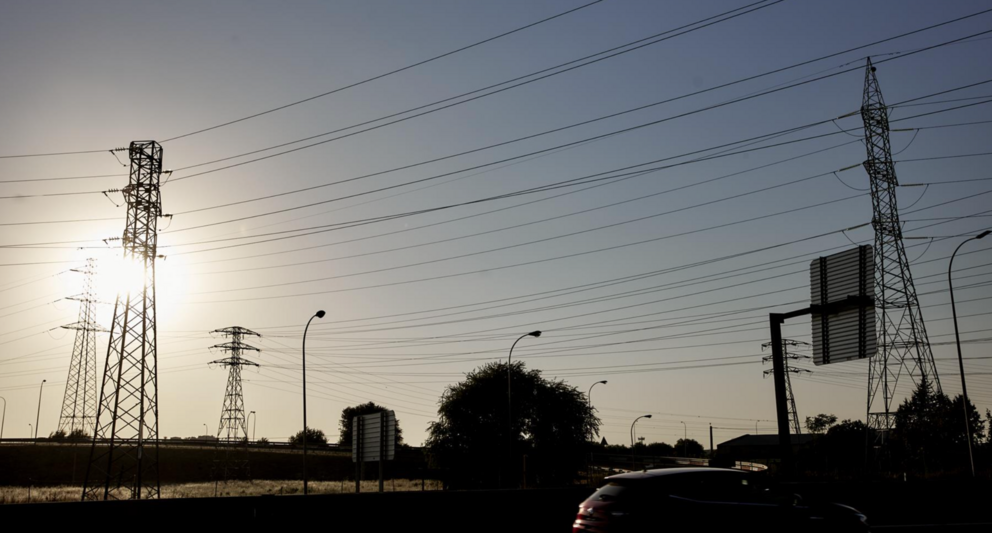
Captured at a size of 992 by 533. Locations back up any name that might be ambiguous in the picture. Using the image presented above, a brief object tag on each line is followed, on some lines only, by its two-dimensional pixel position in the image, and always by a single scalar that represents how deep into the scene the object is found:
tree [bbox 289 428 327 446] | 171.09
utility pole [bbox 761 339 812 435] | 73.38
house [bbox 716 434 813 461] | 122.07
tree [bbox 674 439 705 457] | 169.57
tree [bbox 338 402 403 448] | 164.88
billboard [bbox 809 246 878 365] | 19.48
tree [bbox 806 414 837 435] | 160.62
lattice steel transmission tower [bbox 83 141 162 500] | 36.84
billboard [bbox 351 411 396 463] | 38.50
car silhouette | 11.45
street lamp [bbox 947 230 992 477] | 36.37
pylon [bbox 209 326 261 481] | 69.81
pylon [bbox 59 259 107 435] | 78.44
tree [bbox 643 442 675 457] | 161.88
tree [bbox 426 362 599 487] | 65.88
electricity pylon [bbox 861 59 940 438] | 47.88
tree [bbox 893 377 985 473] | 58.28
